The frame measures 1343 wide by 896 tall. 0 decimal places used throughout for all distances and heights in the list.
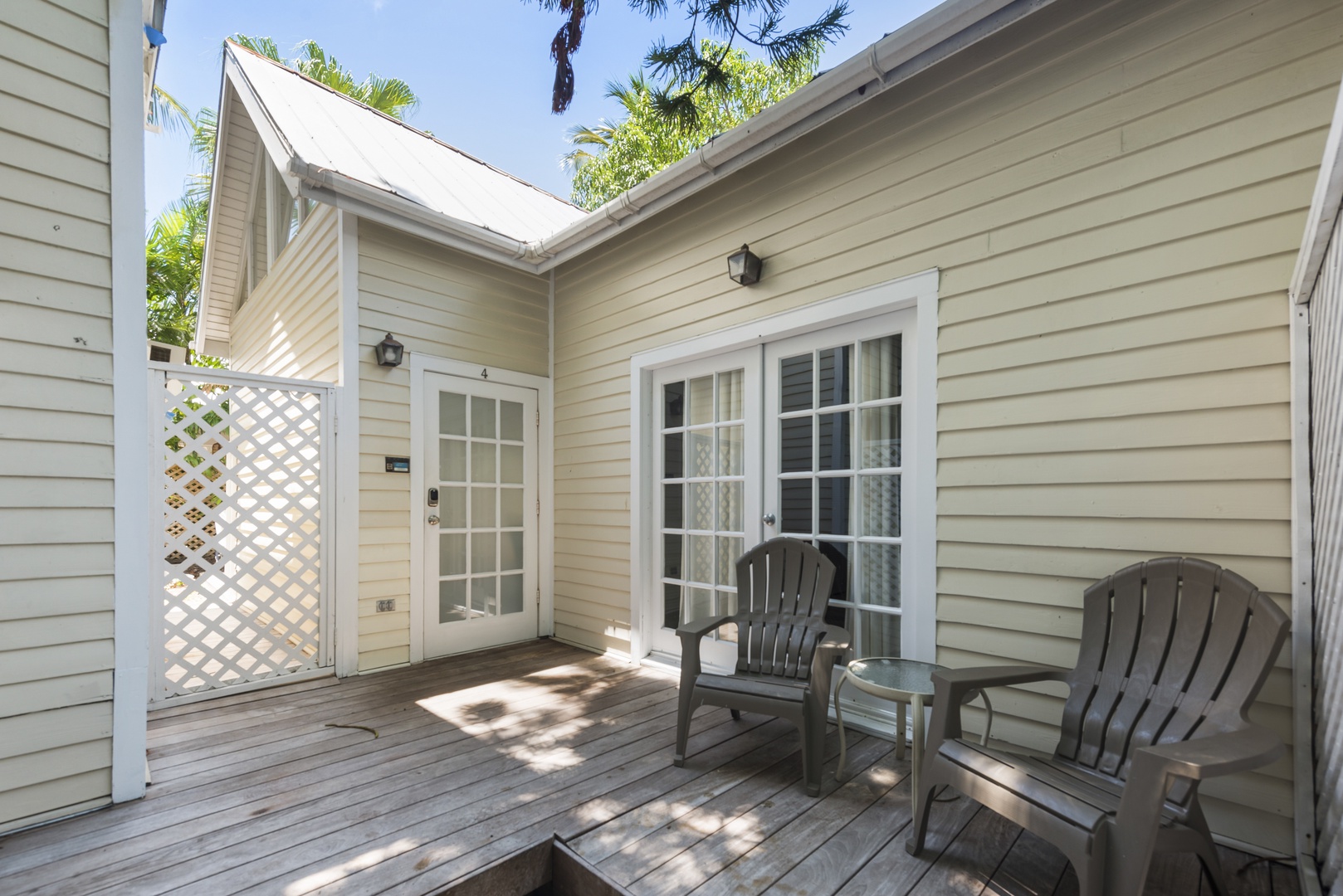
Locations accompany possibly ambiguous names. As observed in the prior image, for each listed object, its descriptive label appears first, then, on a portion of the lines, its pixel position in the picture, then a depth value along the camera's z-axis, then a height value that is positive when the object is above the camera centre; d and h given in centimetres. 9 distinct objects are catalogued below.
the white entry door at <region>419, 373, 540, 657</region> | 428 -51
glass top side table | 212 -86
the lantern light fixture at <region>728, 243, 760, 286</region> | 340 +98
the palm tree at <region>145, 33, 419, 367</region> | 1111 +385
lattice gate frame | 334 -47
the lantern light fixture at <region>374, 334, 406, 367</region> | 397 +59
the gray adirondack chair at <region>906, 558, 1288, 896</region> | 141 -75
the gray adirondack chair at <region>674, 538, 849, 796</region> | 239 -89
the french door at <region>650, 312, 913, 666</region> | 299 -13
